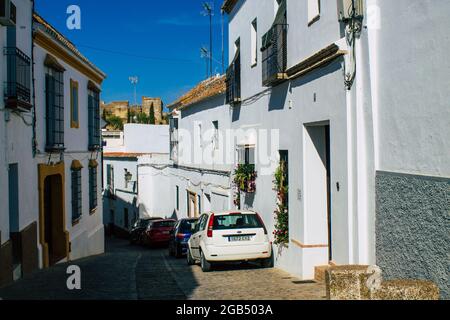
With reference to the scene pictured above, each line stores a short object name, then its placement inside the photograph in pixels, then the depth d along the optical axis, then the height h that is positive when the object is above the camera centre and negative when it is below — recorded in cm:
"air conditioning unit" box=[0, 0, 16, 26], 959 +270
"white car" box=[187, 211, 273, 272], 1292 -180
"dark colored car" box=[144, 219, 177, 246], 2658 -330
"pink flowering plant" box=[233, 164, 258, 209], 1587 -50
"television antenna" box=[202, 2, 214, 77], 2964 +749
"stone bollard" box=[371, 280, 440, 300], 556 -133
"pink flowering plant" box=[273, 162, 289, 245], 1282 -111
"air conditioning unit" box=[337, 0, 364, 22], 822 +236
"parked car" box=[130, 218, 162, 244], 2889 -362
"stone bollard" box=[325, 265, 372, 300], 574 -129
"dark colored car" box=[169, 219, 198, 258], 1895 -248
